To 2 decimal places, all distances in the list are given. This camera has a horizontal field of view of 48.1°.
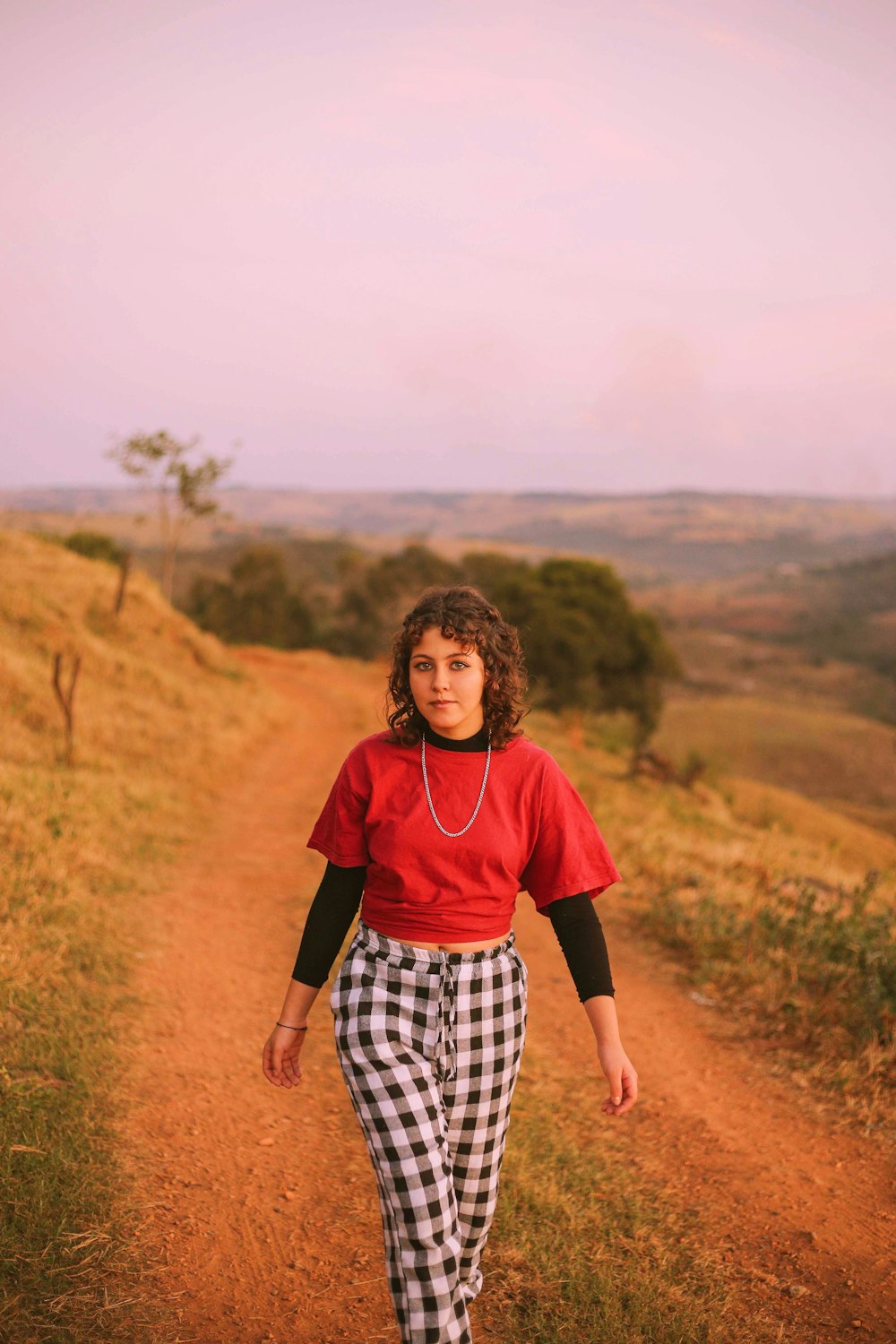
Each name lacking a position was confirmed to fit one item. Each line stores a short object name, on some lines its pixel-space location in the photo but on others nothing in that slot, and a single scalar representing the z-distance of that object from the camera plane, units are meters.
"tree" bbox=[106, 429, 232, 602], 28.33
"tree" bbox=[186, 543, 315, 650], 38.91
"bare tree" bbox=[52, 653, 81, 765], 9.67
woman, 2.29
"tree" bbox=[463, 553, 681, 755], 23.52
